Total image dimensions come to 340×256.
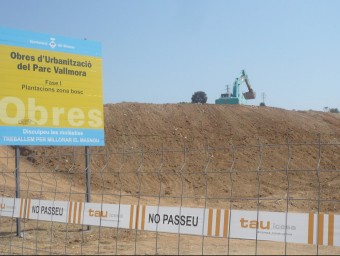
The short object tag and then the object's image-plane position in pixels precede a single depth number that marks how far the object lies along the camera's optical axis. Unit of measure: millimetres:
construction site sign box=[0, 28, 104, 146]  12852
